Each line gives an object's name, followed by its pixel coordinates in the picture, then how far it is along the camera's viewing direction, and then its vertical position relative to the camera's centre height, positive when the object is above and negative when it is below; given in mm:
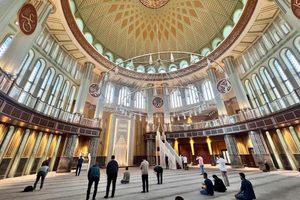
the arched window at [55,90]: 12828 +6276
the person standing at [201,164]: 9664 -113
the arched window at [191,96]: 19684 +8529
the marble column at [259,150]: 11195 +861
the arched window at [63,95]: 13655 +6191
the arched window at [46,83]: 11906 +6400
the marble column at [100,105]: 16334 +6210
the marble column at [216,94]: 15539 +7257
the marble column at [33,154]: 10377 +688
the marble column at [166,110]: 20066 +6986
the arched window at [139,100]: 21281 +8610
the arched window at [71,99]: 14305 +6166
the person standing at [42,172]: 5605 -285
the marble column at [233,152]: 12926 +840
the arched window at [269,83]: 11959 +6278
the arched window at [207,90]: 18527 +8792
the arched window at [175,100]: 21078 +8614
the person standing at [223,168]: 5832 -234
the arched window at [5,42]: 8384 +6760
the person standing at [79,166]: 9742 -149
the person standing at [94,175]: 4204 -314
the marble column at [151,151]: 17750 +1371
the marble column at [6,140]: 8359 +1337
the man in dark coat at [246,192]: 3779 -748
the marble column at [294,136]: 10102 +1643
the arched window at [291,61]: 10373 +6896
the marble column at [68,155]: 11649 +635
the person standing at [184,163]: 13028 -54
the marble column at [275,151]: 11126 +715
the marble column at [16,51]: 7562 +5827
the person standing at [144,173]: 5175 -339
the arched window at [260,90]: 12838 +6149
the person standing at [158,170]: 6634 -311
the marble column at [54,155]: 12316 +673
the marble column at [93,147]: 14215 +1482
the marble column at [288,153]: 10117 +548
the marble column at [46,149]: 11508 +1124
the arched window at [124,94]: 20553 +9245
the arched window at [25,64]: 10132 +6751
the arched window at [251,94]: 13719 +6121
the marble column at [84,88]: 14459 +7567
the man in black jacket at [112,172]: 4512 -256
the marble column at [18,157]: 9180 +445
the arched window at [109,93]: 19117 +8884
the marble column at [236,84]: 13995 +7506
